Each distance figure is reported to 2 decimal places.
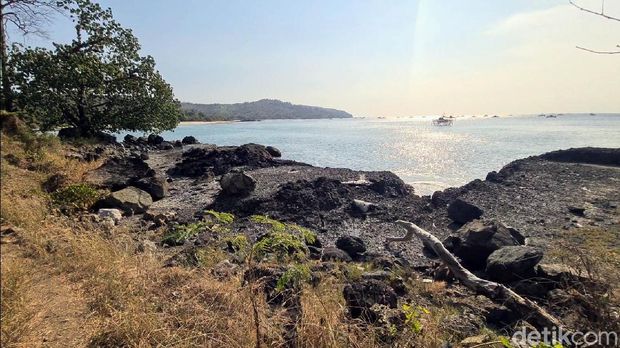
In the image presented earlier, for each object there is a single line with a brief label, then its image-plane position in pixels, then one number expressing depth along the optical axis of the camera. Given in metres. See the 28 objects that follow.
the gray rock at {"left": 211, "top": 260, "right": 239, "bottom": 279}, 5.02
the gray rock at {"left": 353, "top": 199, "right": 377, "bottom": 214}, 11.68
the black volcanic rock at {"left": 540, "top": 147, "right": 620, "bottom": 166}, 20.64
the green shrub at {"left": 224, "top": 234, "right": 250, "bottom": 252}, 3.73
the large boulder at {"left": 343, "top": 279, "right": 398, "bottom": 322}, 4.19
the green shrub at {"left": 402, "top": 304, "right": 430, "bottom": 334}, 3.13
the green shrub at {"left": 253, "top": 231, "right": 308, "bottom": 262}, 3.41
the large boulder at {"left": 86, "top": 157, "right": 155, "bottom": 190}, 11.34
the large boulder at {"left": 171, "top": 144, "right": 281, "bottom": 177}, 16.69
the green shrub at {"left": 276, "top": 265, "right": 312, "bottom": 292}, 3.77
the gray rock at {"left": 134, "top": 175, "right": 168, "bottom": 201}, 11.88
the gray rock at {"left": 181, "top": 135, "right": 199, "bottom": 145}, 30.42
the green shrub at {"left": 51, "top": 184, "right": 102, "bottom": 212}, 8.17
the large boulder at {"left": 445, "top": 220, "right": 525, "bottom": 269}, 7.75
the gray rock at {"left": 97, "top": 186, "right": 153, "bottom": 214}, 9.52
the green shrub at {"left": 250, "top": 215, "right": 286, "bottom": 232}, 3.45
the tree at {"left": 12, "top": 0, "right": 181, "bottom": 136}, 16.48
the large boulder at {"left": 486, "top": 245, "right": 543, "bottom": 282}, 6.46
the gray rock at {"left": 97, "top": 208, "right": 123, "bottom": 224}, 8.65
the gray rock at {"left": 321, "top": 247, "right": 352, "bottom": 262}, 7.52
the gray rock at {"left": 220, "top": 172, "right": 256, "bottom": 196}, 12.09
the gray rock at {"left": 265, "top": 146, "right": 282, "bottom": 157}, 22.98
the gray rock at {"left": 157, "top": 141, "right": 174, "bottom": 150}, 26.73
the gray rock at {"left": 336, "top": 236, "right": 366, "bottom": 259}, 8.30
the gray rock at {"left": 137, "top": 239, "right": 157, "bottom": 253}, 6.08
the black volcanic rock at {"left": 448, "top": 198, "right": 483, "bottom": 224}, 11.20
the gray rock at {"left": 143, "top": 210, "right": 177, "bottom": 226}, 8.98
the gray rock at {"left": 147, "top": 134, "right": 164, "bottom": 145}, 28.30
